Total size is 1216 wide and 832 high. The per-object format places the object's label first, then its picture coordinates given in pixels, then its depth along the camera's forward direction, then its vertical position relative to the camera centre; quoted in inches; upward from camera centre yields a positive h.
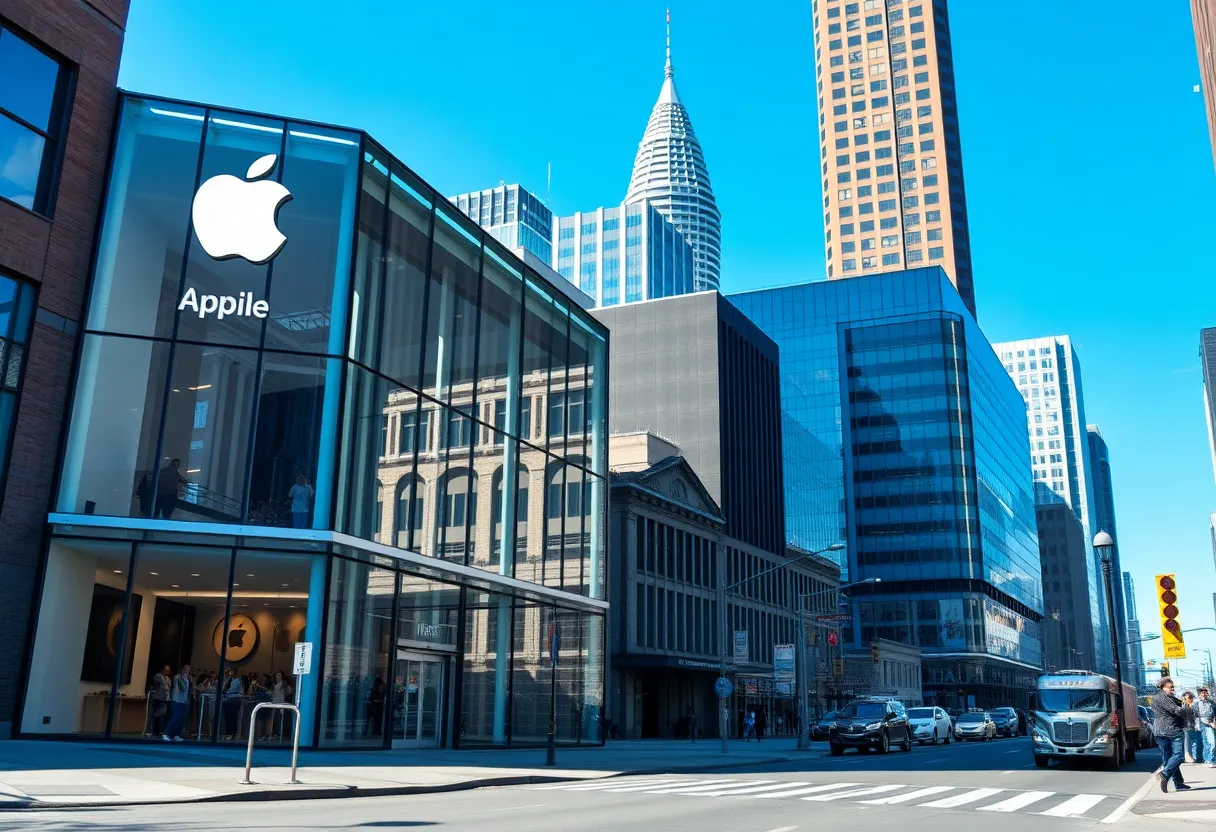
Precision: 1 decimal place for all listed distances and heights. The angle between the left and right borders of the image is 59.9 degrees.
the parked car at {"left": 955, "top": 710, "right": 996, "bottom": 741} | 2121.1 -49.8
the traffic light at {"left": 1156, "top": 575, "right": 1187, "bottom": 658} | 783.1 +63.5
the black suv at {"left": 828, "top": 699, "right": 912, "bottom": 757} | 1430.9 -37.4
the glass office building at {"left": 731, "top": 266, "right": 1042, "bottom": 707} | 4729.3 +1081.1
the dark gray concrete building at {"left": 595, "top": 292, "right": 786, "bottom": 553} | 2933.1 +839.6
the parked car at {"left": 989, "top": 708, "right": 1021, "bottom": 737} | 2453.2 -44.9
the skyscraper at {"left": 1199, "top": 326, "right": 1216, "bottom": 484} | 4559.5 +1466.6
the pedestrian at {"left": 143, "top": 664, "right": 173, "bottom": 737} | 968.9 -16.6
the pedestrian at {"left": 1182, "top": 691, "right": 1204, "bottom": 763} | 1019.3 -35.4
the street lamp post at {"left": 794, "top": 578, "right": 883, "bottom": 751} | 1577.3 +13.5
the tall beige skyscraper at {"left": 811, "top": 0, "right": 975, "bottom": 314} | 6491.1 +3379.3
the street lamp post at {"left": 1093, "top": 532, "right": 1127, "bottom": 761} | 1072.2 +139.4
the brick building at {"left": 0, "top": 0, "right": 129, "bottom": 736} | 916.0 +387.7
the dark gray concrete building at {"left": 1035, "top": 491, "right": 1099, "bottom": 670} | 6535.4 +352.7
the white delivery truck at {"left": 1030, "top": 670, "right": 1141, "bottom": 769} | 1034.1 -15.1
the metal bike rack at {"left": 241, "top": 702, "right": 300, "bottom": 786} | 621.6 -39.1
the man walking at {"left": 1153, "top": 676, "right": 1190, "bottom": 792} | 666.2 -16.4
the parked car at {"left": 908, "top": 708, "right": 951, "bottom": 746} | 1817.2 -41.1
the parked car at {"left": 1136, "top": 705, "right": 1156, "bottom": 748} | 1583.7 -44.6
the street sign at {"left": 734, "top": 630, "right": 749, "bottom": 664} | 1429.6 +64.4
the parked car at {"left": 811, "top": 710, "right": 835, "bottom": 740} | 1703.7 -47.3
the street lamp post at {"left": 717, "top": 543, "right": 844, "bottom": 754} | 1439.7 +102.6
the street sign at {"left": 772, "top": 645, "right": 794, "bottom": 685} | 1533.6 +52.6
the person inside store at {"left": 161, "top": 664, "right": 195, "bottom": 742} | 962.7 -16.2
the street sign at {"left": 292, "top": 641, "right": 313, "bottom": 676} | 708.0 +19.7
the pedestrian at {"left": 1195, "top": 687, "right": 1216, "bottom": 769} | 764.6 -2.8
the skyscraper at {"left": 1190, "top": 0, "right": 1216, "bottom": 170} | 1168.8 +787.9
